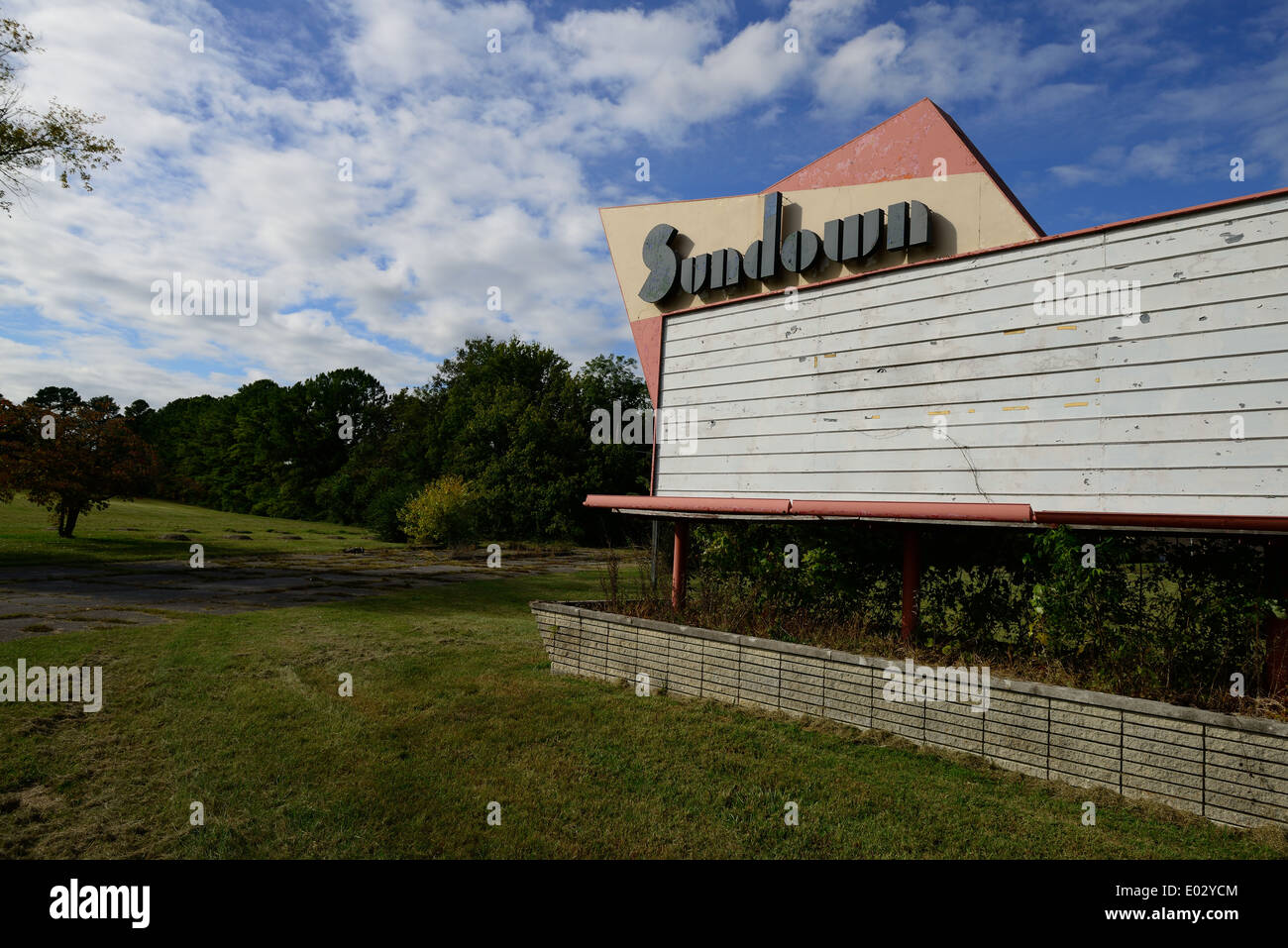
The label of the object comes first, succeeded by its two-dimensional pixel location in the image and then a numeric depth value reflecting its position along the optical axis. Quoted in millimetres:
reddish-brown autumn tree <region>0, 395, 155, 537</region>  22406
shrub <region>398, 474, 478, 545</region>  32812
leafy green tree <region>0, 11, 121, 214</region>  16766
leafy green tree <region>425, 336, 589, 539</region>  39312
